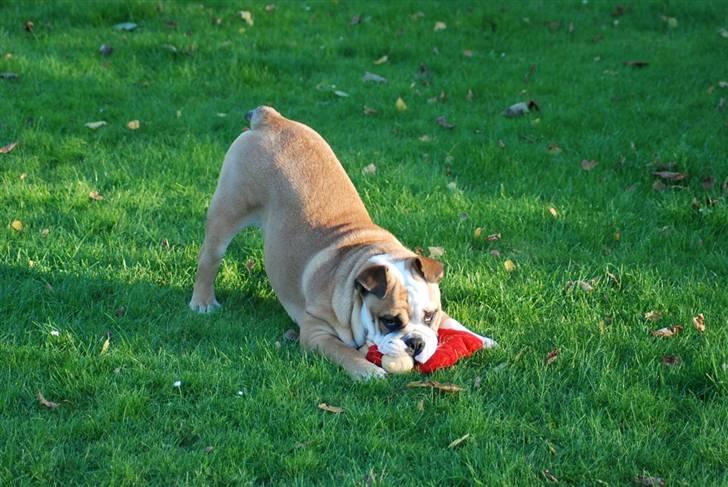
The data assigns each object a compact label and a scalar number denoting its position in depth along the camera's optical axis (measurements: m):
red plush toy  11.61
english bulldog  11.77
